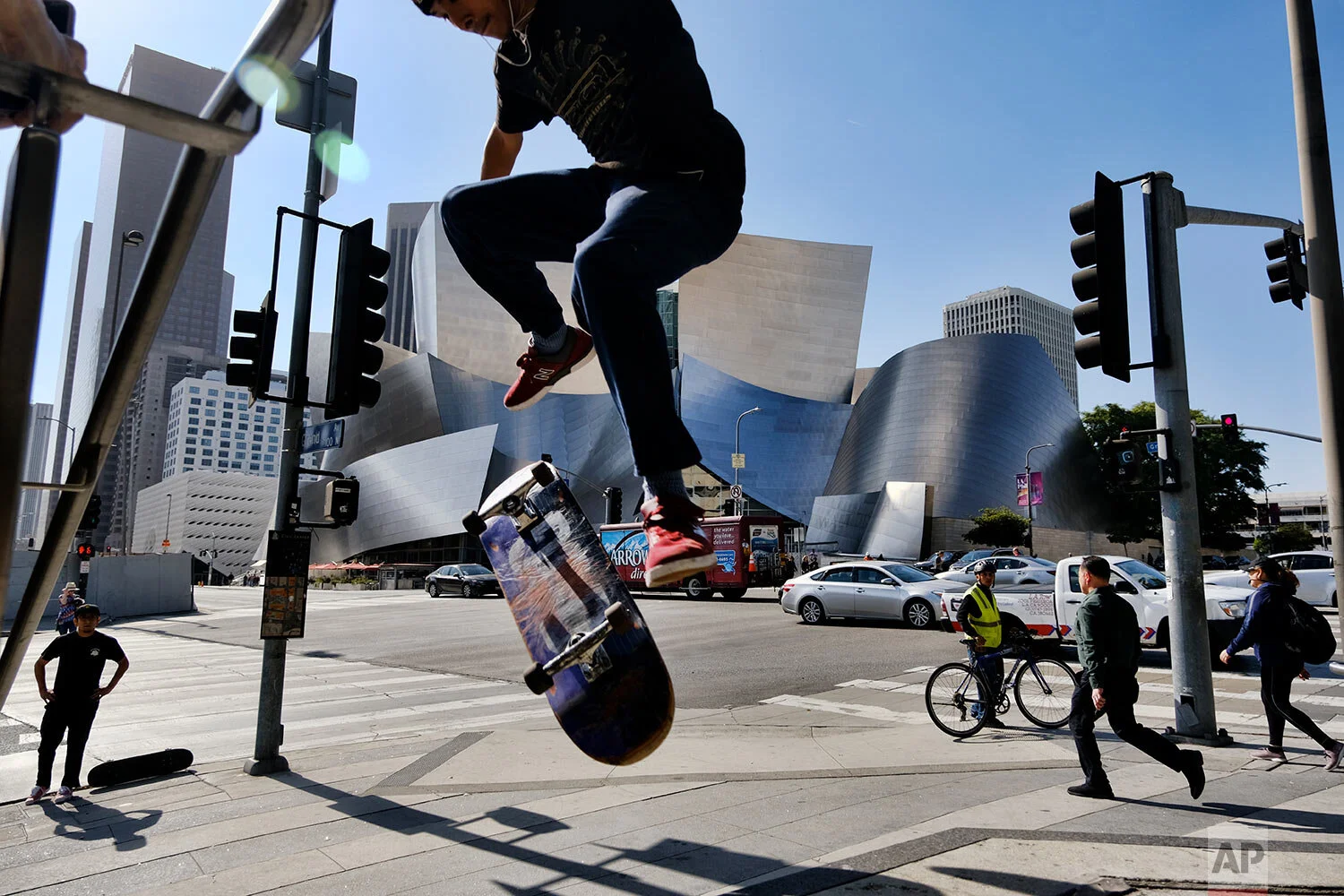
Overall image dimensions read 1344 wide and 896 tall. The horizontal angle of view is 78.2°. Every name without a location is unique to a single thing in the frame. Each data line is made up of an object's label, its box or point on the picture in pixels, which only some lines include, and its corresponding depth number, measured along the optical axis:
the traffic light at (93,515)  12.23
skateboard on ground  7.94
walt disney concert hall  51.41
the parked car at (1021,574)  20.59
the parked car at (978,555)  32.58
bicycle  9.41
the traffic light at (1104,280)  8.37
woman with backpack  7.76
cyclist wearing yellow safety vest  9.62
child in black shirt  7.73
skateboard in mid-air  2.10
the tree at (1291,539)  75.59
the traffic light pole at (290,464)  8.10
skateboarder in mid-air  2.02
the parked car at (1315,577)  20.97
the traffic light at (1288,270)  9.72
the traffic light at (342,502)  7.78
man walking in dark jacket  6.45
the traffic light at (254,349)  6.48
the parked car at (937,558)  35.56
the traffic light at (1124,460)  9.47
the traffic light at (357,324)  4.24
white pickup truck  13.48
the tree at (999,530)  48.72
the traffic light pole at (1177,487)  8.73
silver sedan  19.69
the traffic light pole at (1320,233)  7.58
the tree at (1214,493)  60.47
